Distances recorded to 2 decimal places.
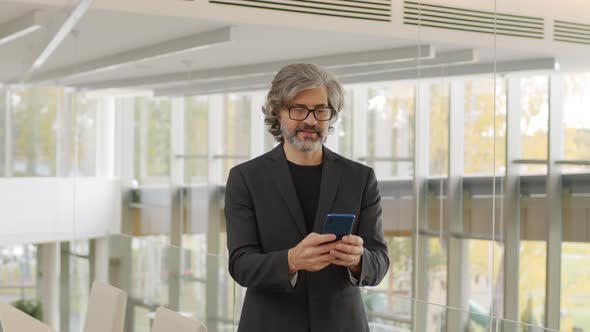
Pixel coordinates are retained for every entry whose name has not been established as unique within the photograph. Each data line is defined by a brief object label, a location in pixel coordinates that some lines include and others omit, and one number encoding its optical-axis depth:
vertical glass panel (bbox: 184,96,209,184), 8.88
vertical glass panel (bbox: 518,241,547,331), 6.25
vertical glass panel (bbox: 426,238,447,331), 7.21
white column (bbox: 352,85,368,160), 7.86
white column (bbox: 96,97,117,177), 8.52
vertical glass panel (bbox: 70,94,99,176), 8.33
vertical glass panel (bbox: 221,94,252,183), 8.60
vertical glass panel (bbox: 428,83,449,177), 7.09
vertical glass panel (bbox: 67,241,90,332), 7.40
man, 2.12
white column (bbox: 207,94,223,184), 8.77
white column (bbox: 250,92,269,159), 8.53
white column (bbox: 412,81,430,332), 7.30
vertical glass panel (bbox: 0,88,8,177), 8.02
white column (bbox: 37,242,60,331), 7.74
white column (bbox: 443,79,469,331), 6.96
